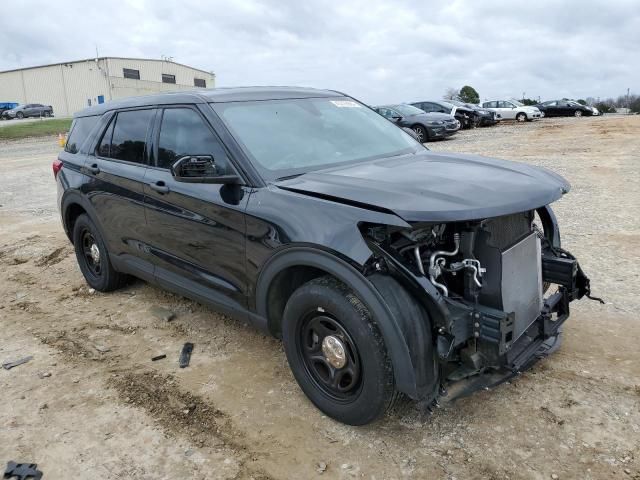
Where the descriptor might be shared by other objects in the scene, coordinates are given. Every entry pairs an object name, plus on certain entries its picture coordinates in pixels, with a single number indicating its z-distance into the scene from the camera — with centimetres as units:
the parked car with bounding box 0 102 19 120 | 5116
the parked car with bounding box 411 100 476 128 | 2394
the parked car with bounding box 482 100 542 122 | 3106
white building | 5253
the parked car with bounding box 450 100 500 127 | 2578
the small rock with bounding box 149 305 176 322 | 457
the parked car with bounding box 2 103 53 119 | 4751
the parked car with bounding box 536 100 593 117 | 3547
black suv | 262
